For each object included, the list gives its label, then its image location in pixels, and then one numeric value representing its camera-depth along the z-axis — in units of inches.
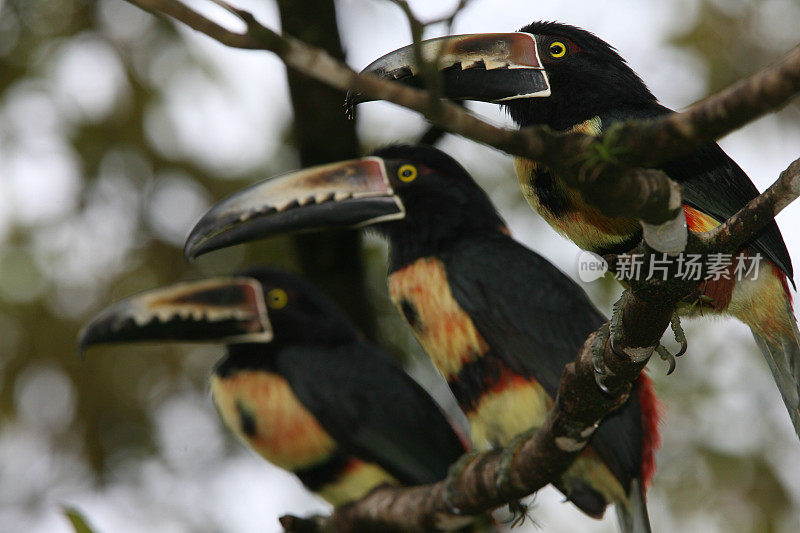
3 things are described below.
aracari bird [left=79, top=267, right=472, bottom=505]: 307.1
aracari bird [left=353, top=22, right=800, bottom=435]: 215.5
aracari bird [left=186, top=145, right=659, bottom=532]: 259.8
